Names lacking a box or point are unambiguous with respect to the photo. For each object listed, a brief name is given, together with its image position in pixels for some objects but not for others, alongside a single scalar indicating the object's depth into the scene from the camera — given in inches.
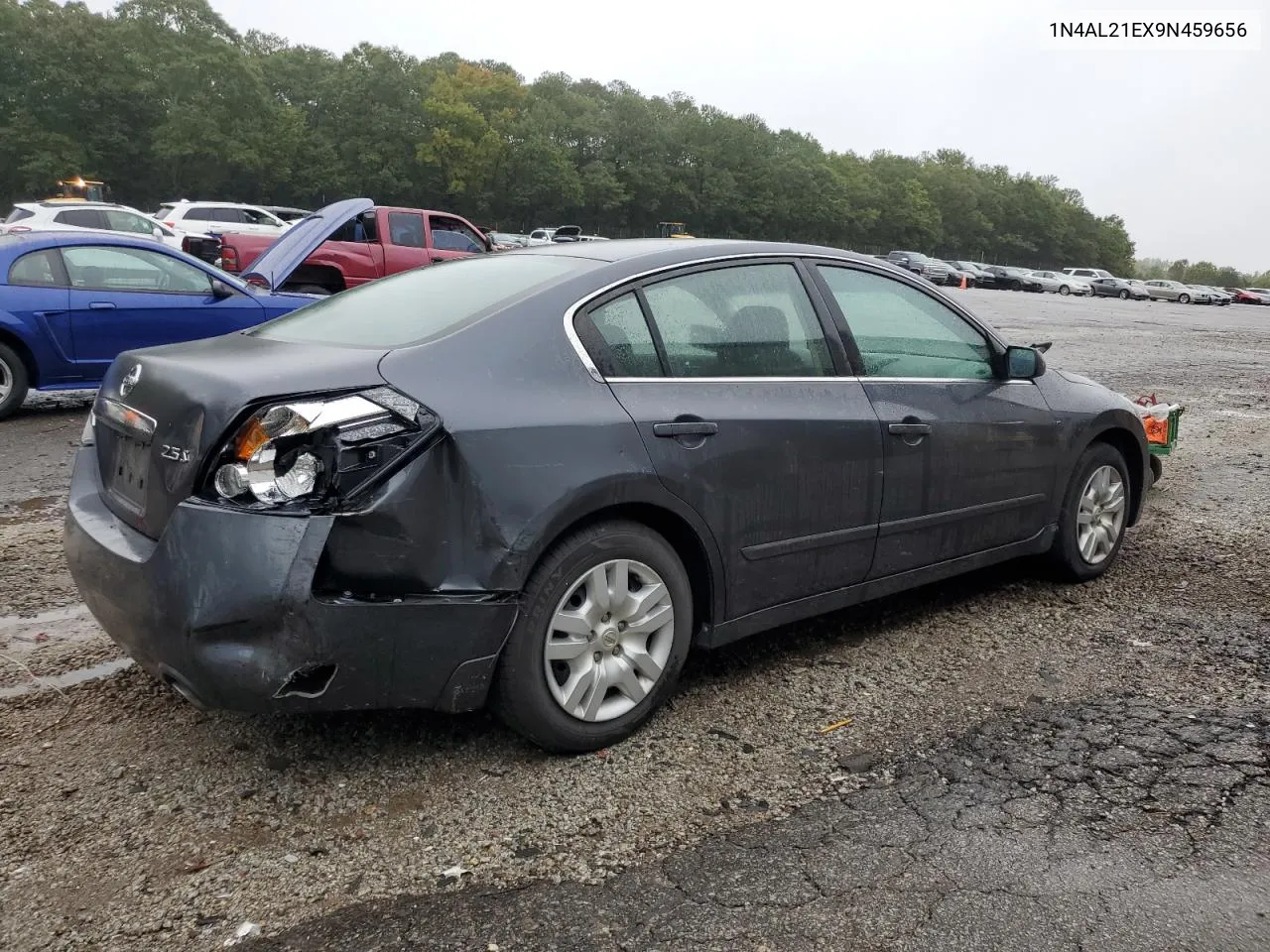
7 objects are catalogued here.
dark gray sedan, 104.7
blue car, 323.2
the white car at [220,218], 932.0
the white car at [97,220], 860.0
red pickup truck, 568.1
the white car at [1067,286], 2434.8
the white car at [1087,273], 2695.4
